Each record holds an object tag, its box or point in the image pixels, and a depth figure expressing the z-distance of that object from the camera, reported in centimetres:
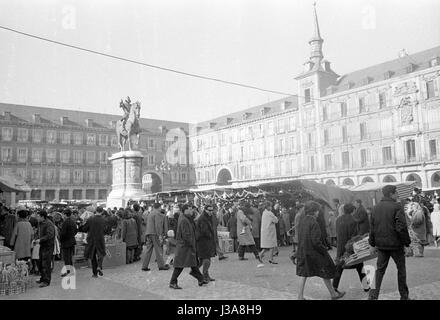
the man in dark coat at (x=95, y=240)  937
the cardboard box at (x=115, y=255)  1098
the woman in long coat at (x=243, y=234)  1152
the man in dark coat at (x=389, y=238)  610
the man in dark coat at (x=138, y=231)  1198
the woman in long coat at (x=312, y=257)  636
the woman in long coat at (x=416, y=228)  1154
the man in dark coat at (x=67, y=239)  909
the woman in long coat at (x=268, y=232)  1082
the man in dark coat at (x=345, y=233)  731
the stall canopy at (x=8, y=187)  1531
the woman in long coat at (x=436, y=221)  1338
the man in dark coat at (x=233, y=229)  1334
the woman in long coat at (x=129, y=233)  1155
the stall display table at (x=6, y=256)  831
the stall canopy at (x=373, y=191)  1912
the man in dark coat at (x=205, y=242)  855
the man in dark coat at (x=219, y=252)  1186
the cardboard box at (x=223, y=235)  1420
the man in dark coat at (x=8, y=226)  1060
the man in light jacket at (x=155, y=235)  1025
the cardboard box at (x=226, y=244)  1391
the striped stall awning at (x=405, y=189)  1909
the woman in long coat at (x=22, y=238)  901
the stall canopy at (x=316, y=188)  1533
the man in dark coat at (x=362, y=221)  880
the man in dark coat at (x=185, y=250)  774
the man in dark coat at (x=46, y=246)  855
